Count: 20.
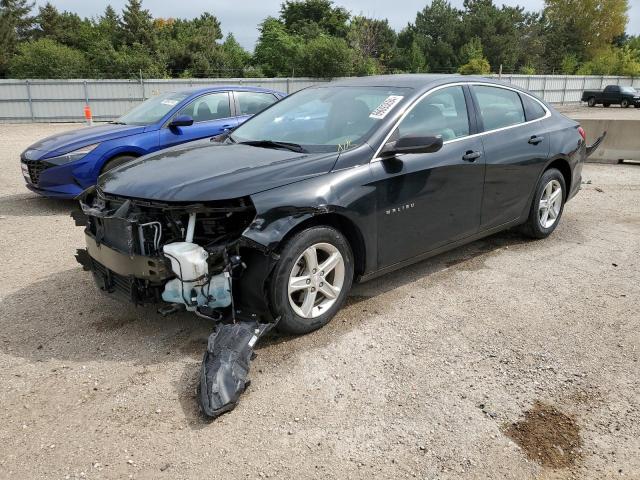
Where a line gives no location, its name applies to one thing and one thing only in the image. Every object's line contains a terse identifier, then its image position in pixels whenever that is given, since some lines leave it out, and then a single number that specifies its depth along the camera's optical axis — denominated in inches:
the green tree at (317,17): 2049.7
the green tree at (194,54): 1609.3
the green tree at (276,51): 1551.4
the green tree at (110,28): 1817.5
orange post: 625.3
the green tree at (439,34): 2258.9
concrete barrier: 419.2
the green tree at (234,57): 1600.6
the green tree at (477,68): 1713.8
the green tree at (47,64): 1360.7
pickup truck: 1387.8
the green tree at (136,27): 1752.0
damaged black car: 131.3
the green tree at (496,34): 2272.4
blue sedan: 274.1
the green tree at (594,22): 2559.1
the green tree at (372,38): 1883.6
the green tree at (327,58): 1419.8
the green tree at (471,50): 2108.8
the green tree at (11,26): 1738.4
